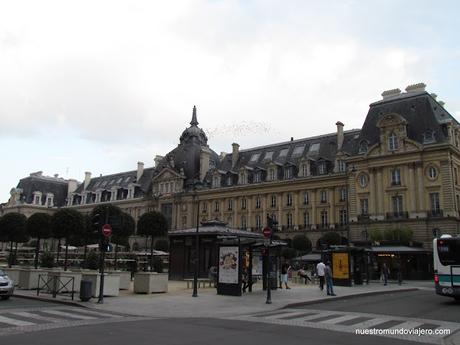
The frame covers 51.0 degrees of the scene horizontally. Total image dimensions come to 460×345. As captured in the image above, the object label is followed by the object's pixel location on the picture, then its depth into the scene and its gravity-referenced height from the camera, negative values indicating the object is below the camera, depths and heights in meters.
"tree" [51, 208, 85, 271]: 30.59 +2.59
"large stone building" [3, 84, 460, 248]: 57.19 +13.26
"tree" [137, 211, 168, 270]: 34.41 +2.95
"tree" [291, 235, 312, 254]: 63.09 +3.31
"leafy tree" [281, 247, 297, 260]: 56.56 +1.95
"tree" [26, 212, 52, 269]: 33.78 +2.62
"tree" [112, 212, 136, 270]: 39.96 +3.19
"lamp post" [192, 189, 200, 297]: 22.68 -0.90
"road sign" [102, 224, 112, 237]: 20.03 +1.46
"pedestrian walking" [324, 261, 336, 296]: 24.83 -0.49
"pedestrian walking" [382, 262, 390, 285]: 37.53 -0.10
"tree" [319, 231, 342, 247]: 58.88 +3.83
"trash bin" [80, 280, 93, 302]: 19.94 -1.01
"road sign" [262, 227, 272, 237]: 21.30 +1.61
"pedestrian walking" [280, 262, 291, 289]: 29.68 -0.28
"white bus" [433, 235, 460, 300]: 20.84 +0.30
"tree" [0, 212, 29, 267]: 35.97 +2.64
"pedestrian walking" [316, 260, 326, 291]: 27.65 -0.15
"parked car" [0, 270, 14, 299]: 20.00 -0.97
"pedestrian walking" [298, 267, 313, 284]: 37.28 -0.43
